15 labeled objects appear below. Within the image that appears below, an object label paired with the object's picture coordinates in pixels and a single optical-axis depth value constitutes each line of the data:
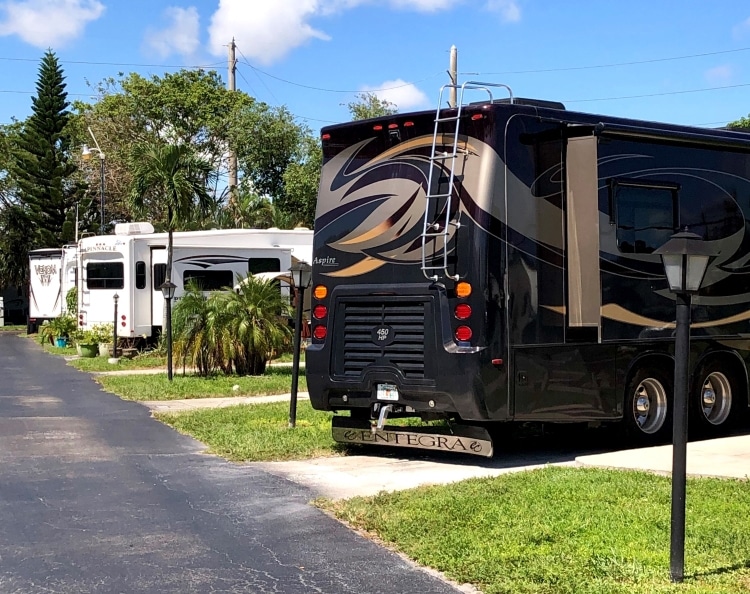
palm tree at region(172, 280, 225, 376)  18.75
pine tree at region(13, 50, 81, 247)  47.41
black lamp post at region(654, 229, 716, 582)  5.77
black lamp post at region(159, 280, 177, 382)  18.28
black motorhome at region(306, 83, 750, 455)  9.44
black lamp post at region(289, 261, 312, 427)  12.29
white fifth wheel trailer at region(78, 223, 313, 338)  24.59
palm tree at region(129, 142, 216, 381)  22.50
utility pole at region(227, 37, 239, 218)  38.00
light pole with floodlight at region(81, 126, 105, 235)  36.41
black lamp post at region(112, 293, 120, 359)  24.36
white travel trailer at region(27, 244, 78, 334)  37.47
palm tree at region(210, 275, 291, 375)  18.77
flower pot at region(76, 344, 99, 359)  26.56
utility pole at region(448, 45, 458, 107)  24.69
